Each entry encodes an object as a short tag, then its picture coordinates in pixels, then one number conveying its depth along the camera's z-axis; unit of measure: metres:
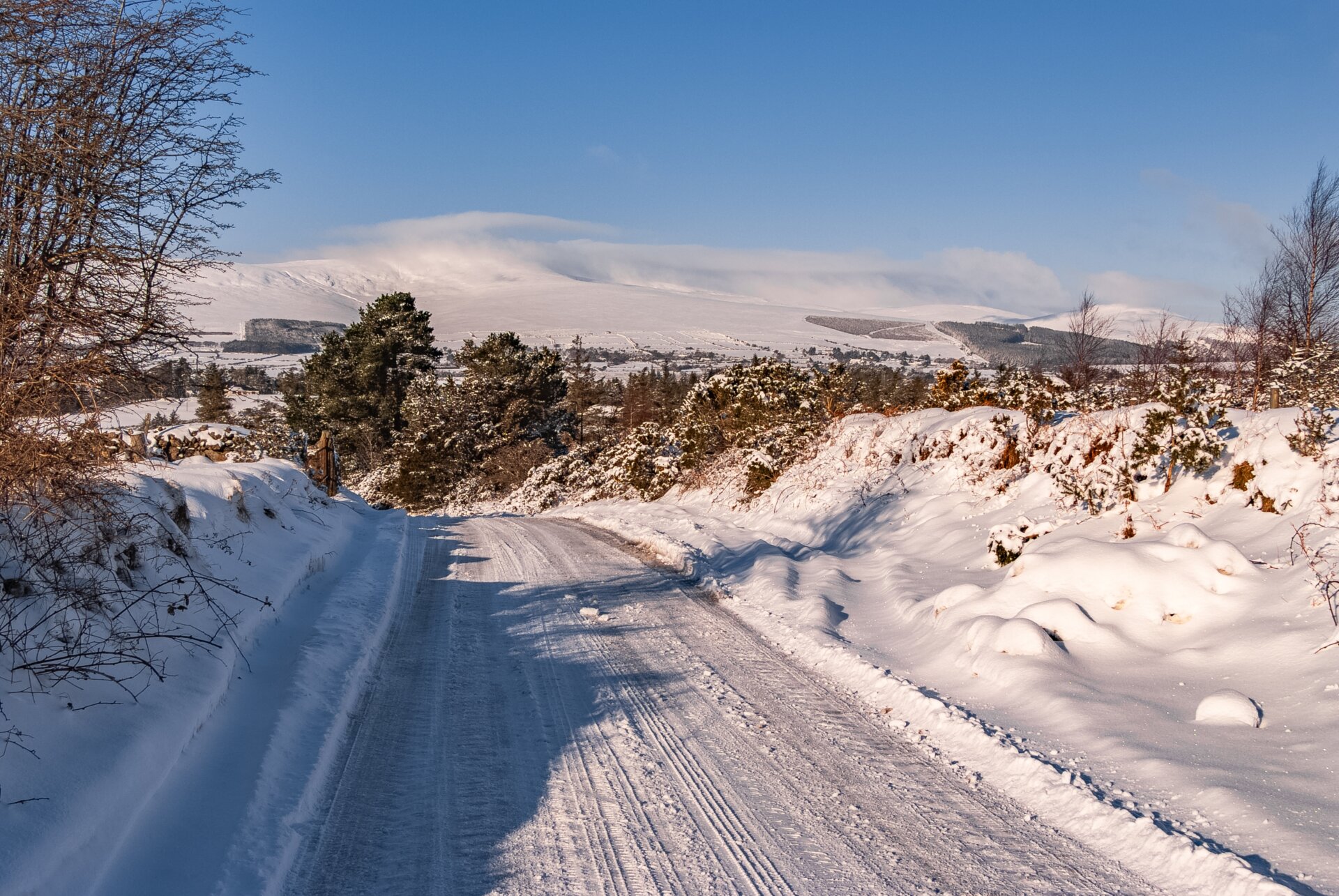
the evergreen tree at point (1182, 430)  8.98
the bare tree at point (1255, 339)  20.12
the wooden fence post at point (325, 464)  18.73
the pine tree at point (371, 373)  42.53
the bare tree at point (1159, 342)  22.59
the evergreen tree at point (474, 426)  36.25
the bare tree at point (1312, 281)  19.58
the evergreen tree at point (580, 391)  45.81
